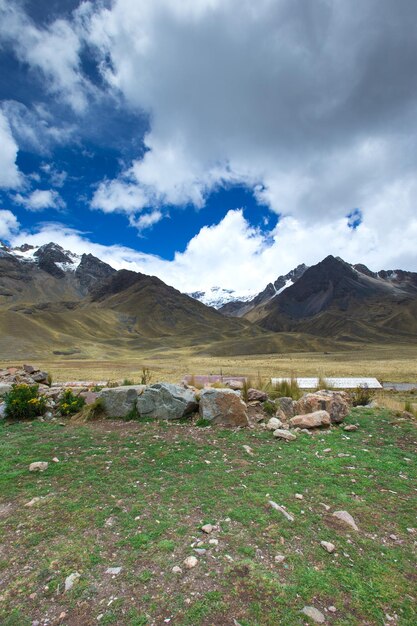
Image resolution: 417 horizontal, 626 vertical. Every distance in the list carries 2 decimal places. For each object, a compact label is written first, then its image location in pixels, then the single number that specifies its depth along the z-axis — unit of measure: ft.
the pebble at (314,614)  12.35
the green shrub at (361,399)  48.52
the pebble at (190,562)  14.84
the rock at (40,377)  61.21
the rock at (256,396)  41.57
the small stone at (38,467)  24.38
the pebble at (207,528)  17.19
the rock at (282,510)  18.26
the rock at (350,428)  33.63
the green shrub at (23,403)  38.50
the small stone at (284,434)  30.94
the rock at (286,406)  38.01
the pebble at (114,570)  14.52
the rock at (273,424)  33.88
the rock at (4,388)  45.17
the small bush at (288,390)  46.91
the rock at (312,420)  34.04
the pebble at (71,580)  13.85
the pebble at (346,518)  17.81
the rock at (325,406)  36.37
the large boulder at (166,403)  37.50
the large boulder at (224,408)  35.40
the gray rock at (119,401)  38.55
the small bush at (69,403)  39.78
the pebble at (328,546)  15.92
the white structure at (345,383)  84.36
